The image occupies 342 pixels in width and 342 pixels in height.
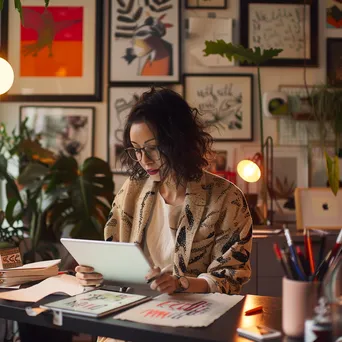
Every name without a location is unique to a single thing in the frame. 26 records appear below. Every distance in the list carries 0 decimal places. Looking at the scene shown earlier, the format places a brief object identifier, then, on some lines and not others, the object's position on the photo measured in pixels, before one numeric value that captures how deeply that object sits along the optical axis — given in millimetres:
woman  1560
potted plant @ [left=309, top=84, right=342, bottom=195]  3083
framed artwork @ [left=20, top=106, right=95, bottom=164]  3236
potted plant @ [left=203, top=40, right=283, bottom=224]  2805
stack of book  1421
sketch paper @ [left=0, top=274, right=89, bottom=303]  1269
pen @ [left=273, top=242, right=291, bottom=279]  987
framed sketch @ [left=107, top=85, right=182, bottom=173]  3221
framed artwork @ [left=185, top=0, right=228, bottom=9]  3195
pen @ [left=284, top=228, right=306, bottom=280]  978
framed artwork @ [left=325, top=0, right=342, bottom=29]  3199
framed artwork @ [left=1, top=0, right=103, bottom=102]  3238
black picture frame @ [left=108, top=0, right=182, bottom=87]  3191
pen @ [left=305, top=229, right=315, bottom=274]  1000
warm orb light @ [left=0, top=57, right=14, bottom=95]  2488
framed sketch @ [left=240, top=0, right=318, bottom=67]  3186
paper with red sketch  1050
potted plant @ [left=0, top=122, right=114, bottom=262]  2891
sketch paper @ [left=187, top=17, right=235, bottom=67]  3189
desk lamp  2773
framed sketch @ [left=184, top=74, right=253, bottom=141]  3188
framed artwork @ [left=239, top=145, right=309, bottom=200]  3164
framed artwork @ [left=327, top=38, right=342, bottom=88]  3184
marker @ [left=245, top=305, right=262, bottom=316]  1146
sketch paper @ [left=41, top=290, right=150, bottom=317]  1102
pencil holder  944
